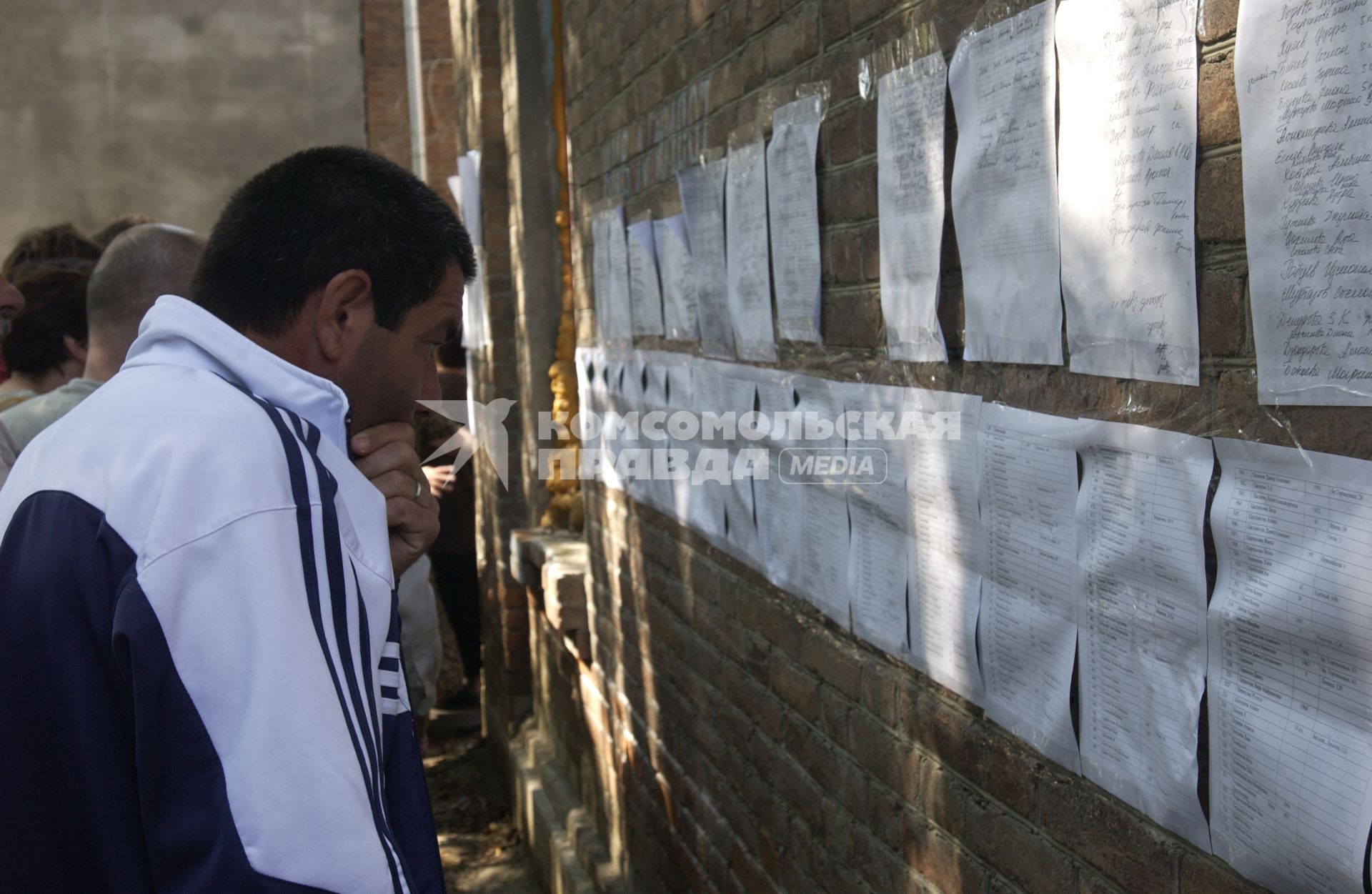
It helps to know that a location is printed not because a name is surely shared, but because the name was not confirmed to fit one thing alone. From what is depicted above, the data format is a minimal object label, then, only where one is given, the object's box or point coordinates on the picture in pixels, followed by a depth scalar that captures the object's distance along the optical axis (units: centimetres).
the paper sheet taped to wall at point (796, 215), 219
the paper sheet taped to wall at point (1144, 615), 125
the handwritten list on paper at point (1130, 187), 122
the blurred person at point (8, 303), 292
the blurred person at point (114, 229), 460
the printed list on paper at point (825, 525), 217
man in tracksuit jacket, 118
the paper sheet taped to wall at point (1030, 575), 148
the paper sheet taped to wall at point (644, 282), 327
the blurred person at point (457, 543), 689
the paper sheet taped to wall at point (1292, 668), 104
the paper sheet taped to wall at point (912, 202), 174
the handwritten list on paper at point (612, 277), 359
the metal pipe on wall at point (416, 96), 1099
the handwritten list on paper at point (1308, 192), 100
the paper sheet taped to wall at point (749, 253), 245
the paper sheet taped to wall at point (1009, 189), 146
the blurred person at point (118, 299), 320
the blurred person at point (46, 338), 376
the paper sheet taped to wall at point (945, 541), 172
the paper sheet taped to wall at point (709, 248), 272
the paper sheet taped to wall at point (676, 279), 297
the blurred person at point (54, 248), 407
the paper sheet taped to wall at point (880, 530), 194
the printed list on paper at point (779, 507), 239
